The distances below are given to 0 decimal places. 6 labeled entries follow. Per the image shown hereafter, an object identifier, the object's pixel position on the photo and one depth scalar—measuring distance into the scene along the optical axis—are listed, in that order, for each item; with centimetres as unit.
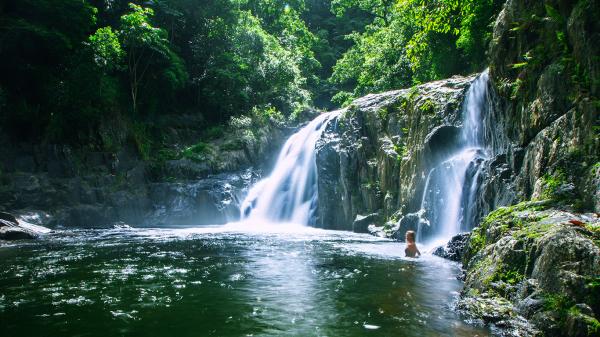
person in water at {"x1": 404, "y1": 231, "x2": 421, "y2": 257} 1088
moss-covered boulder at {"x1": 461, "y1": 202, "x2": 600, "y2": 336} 500
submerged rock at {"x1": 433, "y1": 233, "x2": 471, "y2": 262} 1116
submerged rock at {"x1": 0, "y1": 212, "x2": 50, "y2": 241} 1477
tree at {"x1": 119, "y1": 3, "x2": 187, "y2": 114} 2331
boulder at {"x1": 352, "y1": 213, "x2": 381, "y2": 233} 1838
